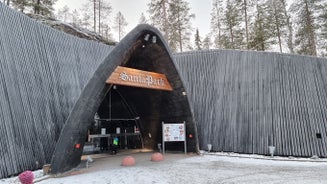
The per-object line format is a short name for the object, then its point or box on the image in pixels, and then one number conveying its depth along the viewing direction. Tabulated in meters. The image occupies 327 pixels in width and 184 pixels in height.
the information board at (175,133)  10.70
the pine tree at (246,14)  22.28
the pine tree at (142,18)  32.17
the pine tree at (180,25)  24.12
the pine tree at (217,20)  26.14
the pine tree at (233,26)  23.00
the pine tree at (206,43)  34.69
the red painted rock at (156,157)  8.88
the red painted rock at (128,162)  7.94
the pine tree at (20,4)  20.71
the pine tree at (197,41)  34.06
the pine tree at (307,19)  17.91
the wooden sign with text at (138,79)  8.40
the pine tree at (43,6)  21.65
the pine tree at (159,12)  20.17
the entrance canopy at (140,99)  6.95
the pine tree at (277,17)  22.17
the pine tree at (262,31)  20.20
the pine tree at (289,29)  22.30
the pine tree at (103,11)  27.05
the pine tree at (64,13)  35.79
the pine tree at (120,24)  32.34
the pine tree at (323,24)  17.33
